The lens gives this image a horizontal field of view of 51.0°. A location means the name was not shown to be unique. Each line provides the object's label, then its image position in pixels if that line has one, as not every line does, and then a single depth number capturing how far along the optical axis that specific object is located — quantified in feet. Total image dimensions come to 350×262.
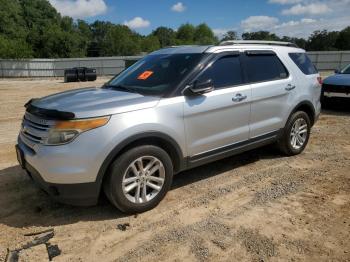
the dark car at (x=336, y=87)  32.30
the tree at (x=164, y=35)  368.38
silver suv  11.93
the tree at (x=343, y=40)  253.96
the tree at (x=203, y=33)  384.25
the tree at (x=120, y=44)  279.28
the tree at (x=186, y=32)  389.76
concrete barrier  149.07
